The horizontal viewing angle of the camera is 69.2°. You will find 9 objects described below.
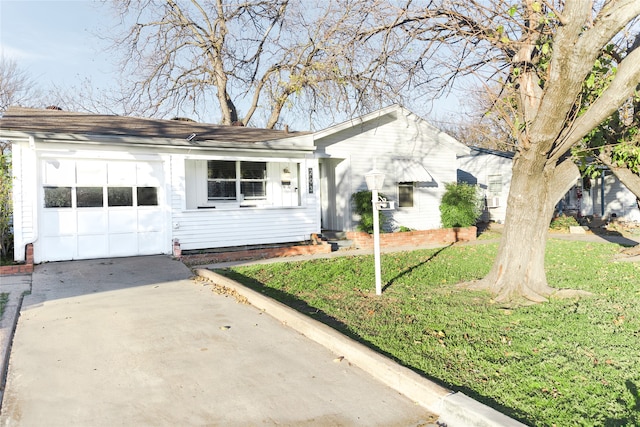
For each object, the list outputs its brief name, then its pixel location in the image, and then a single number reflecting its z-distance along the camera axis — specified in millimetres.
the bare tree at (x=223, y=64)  22469
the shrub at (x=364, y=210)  15047
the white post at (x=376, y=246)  7667
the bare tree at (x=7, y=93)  26031
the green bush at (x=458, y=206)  16938
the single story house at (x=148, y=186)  10508
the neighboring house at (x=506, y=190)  21812
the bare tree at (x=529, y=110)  6305
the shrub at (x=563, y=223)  19375
